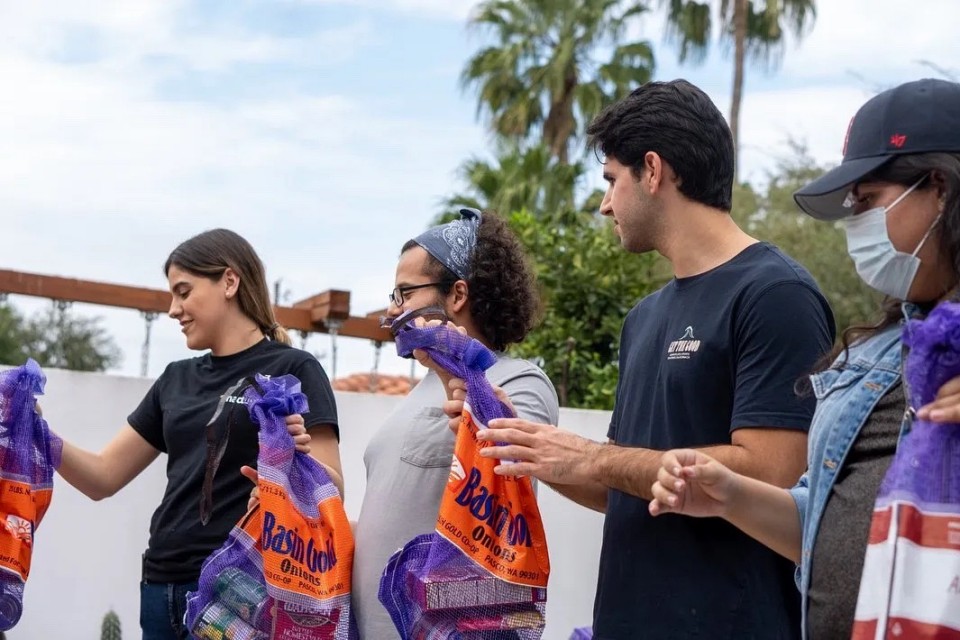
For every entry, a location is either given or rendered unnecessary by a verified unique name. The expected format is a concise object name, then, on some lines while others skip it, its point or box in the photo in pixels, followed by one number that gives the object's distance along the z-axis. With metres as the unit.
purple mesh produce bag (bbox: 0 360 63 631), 3.55
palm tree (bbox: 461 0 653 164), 20.59
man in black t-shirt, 2.36
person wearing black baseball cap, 1.94
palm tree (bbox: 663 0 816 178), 20.33
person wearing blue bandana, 2.96
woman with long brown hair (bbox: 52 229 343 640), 3.56
